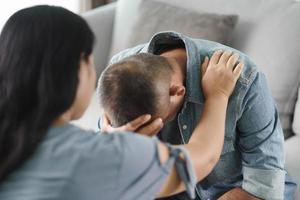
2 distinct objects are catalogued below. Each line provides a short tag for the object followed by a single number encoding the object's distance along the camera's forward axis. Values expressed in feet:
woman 4.93
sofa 8.38
